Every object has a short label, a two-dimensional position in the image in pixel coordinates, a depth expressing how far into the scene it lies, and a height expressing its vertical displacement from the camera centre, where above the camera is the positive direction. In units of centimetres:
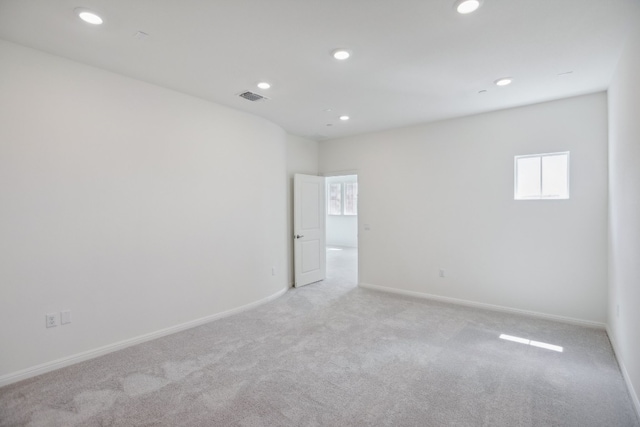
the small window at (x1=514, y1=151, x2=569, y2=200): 386 +46
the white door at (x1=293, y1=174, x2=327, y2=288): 554 -30
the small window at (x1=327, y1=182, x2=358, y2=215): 1102 +55
